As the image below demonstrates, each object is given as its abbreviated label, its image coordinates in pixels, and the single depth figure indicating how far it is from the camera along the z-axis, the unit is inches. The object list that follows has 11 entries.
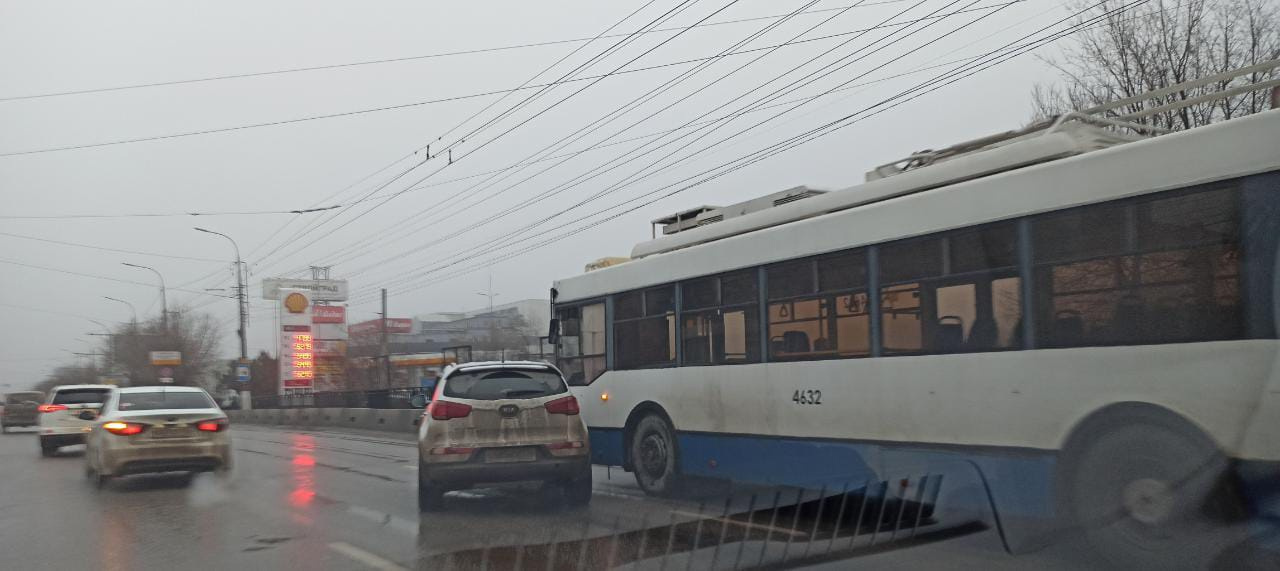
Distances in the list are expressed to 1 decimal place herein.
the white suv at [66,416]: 862.5
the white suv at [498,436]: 391.2
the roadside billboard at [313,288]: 3307.1
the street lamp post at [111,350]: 3386.8
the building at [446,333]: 3486.7
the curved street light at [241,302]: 1838.1
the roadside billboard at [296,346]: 2817.4
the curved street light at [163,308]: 2215.8
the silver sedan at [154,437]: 514.0
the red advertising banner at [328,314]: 3607.3
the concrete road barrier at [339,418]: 1141.7
